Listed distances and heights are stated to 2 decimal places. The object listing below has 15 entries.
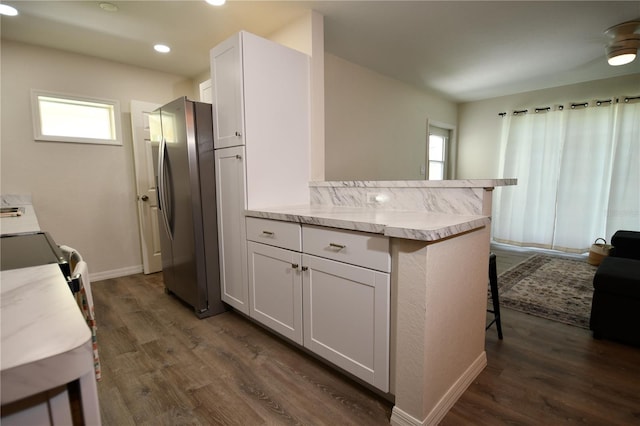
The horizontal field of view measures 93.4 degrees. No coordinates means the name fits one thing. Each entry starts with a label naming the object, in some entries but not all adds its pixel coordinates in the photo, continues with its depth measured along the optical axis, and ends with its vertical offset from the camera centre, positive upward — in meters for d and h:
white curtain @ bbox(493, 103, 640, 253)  4.01 +0.04
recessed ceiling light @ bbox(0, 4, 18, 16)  2.27 +1.30
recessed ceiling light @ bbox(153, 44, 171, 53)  3.00 +1.34
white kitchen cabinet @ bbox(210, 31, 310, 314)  2.16 +0.34
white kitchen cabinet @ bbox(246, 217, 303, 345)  1.83 -0.62
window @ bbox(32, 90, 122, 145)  3.01 +0.67
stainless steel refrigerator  2.34 -0.13
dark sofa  1.98 -0.84
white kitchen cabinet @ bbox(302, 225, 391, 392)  1.40 -0.61
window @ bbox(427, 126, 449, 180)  5.27 +0.49
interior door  3.41 -0.07
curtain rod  3.96 +1.06
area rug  2.51 -1.09
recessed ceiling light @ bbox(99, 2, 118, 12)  2.29 +1.34
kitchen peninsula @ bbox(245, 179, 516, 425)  1.28 -0.49
